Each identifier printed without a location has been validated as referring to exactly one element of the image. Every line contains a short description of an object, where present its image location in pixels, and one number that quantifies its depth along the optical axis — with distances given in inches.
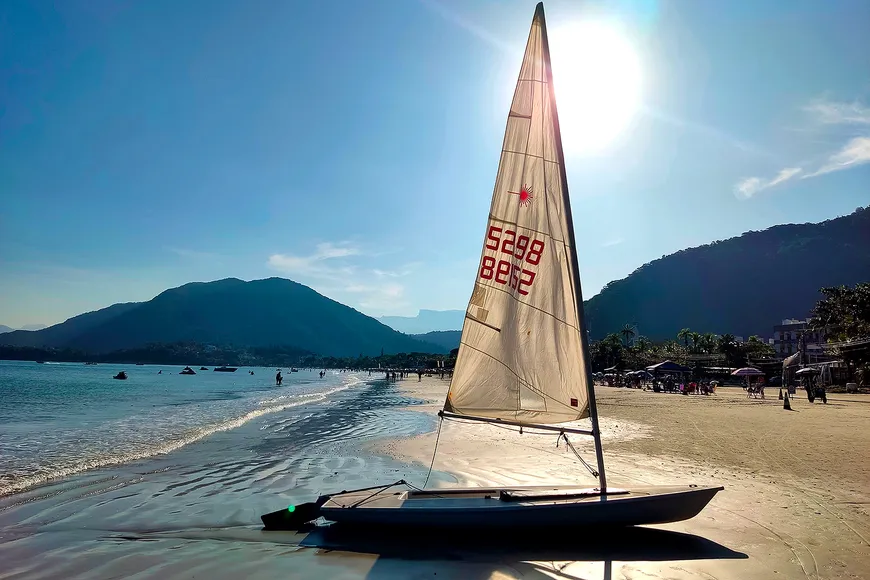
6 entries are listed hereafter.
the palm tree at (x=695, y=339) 4033.0
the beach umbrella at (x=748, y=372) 1868.8
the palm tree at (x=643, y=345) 4402.1
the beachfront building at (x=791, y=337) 4486.5
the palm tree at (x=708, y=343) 3880.7
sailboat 308.5
